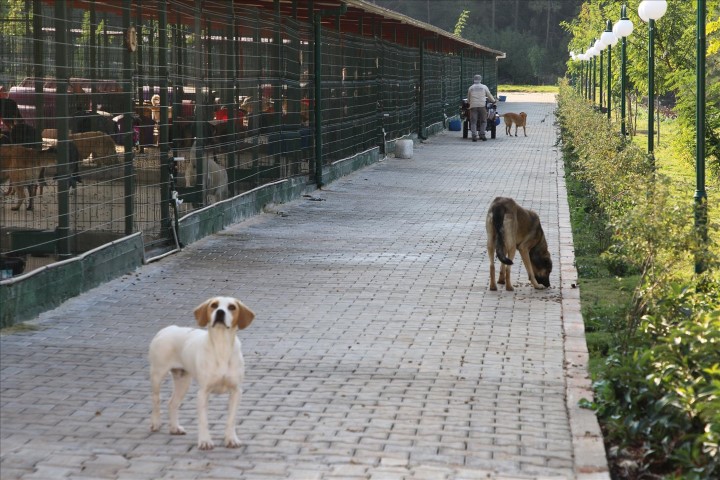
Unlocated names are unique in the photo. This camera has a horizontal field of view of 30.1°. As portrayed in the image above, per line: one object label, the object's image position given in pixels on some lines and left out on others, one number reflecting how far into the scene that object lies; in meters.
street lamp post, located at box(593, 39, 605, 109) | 33.70
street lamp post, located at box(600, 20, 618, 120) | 27.28
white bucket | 29.48
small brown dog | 39.72
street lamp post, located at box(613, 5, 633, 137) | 22.31
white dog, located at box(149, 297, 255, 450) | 6.69
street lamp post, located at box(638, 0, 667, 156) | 16.03
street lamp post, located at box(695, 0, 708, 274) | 12.73
